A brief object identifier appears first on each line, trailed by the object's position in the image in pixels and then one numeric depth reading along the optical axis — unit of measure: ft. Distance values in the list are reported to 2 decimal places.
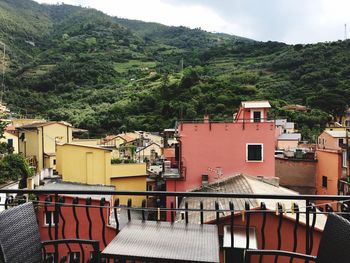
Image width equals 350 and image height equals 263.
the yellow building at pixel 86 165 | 63.16
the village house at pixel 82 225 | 28.82
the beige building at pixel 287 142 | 107.41
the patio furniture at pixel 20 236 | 6.51
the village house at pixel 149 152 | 98.99
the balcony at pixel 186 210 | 8.25
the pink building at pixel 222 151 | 54.08
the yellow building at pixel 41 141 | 81.97
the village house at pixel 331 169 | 62.28
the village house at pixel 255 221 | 8.84
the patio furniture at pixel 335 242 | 5.90
